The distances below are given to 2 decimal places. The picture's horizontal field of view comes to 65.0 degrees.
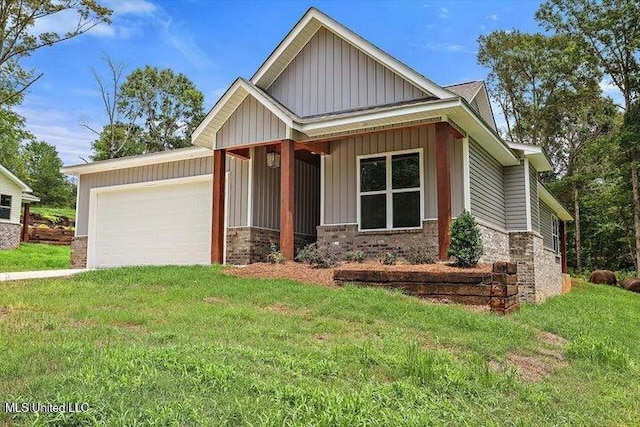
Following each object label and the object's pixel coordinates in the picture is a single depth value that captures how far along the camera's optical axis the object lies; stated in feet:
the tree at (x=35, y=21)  62.49
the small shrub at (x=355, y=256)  35.32
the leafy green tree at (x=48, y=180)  133.28
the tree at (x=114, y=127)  96.99
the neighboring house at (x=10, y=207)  84.43
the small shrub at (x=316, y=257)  33.35
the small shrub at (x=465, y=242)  28.71
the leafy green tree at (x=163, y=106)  112.47
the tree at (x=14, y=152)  83.87
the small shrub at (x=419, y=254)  31.96
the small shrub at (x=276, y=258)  35.01
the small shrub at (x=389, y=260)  32.01
